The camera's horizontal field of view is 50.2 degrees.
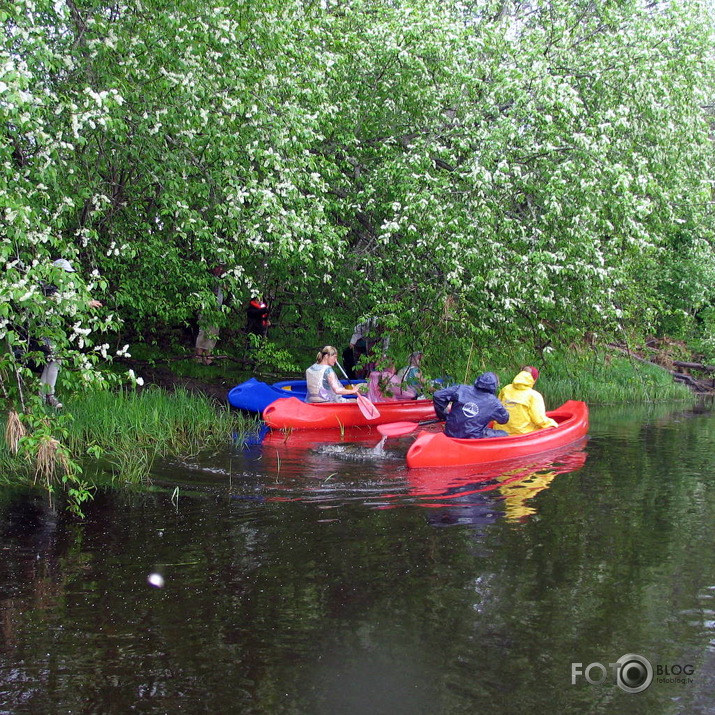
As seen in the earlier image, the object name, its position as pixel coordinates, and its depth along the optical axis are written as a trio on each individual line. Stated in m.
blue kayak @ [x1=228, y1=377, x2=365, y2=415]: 13.05
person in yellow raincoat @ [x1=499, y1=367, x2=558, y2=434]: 11.10
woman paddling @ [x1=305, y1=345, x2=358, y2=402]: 12.99
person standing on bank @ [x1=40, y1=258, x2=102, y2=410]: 10.07
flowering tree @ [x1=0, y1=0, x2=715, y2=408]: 8.56
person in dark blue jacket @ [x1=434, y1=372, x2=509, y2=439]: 9.95
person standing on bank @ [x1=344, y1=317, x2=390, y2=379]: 12.13
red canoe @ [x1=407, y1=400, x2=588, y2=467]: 9.60
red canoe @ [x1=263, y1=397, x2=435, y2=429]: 12.45
